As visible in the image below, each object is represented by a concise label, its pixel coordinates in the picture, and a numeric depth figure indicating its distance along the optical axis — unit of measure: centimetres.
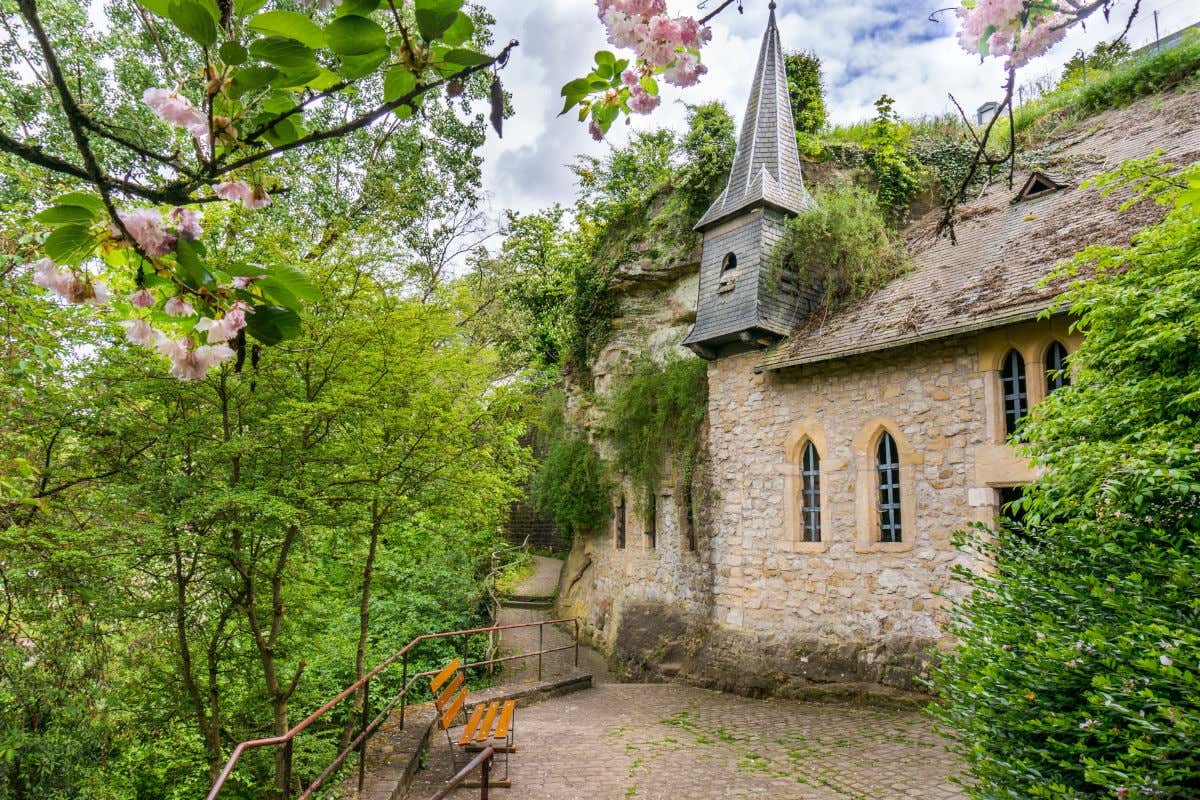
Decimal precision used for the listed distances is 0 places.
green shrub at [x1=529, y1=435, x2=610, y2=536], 1424
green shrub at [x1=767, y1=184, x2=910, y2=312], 1038
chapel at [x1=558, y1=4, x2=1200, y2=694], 807
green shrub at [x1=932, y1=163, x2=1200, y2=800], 233
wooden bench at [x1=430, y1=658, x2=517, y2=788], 590
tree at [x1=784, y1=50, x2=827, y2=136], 1356
